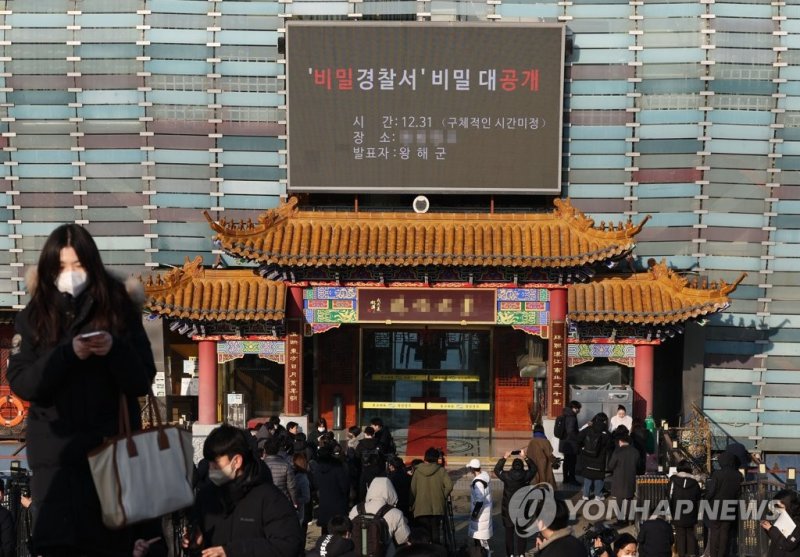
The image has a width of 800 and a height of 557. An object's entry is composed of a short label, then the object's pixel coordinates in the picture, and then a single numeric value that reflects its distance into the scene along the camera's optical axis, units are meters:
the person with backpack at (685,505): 13.56
